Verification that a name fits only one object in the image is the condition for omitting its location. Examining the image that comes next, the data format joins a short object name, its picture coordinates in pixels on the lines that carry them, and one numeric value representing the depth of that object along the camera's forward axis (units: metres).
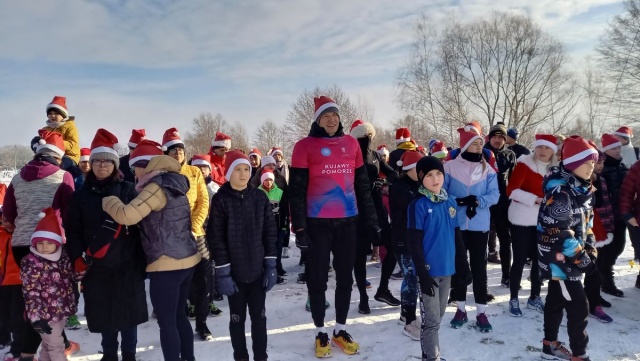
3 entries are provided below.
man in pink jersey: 4.04
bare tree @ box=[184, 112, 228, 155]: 47.88
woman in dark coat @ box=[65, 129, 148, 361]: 3.45
